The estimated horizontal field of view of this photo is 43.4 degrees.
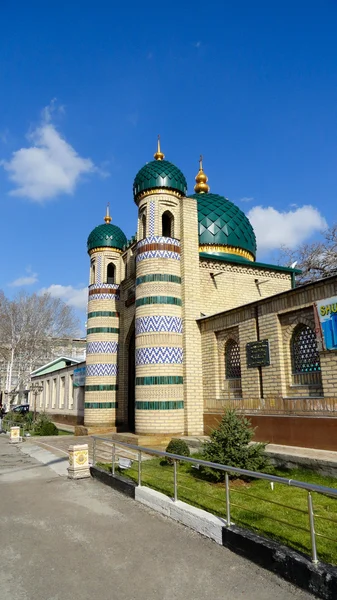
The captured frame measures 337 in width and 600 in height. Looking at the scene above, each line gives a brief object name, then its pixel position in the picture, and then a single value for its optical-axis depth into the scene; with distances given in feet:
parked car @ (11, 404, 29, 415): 123.11
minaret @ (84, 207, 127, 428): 61.00
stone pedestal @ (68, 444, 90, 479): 30.83
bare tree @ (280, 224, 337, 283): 89.35
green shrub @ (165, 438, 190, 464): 34.22
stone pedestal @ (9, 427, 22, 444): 57.87
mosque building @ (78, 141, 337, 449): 34.68
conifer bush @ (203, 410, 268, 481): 25.58
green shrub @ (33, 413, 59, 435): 64.13
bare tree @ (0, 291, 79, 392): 111.65
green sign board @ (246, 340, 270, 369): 37.29
